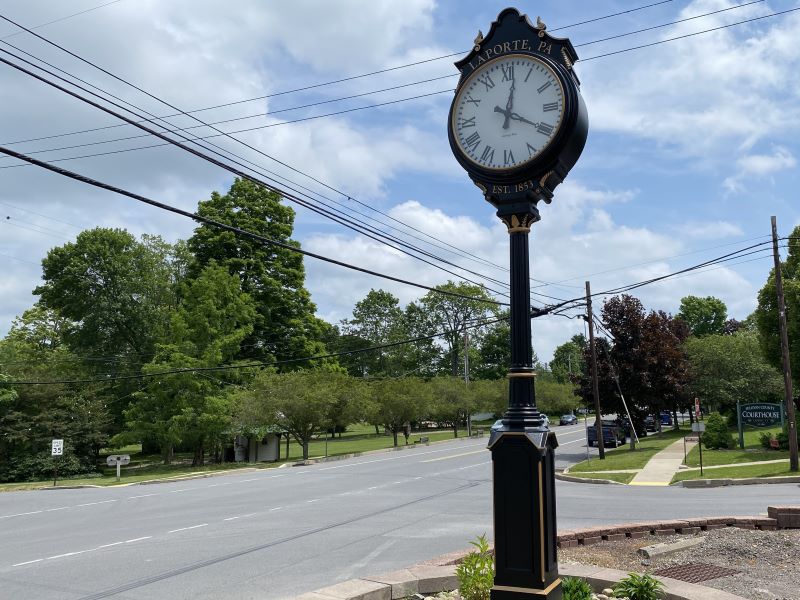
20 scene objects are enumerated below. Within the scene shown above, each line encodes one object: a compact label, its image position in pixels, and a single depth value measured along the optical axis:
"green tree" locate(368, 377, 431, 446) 46.97
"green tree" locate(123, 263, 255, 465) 34.44
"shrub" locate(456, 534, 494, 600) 5.56
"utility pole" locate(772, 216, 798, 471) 21.83
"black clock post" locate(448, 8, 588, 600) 5.27
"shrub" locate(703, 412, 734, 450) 29.70
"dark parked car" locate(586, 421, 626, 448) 38.81
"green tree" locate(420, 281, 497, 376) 84.00
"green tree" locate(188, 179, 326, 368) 47.44
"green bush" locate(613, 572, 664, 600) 5.64
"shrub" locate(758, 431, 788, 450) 28.60
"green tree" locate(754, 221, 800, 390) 30.95
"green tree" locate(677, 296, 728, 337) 102.94
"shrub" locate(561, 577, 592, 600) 5.68
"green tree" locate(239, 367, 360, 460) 35.16
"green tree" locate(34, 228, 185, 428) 45.16
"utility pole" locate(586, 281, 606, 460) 29.59
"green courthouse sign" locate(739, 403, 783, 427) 28.38
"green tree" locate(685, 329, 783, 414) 43.66
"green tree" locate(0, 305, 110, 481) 34.19
